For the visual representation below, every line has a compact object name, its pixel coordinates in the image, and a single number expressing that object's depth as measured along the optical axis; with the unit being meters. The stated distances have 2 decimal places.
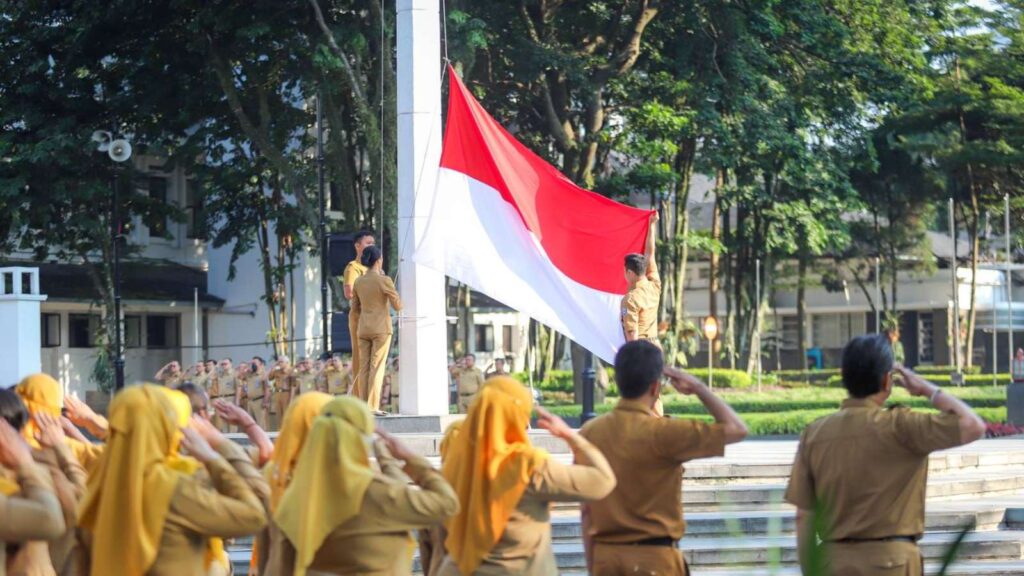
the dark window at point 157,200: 40.59
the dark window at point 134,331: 46.22
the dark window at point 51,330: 43.62
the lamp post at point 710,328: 46.03
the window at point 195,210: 40.06
